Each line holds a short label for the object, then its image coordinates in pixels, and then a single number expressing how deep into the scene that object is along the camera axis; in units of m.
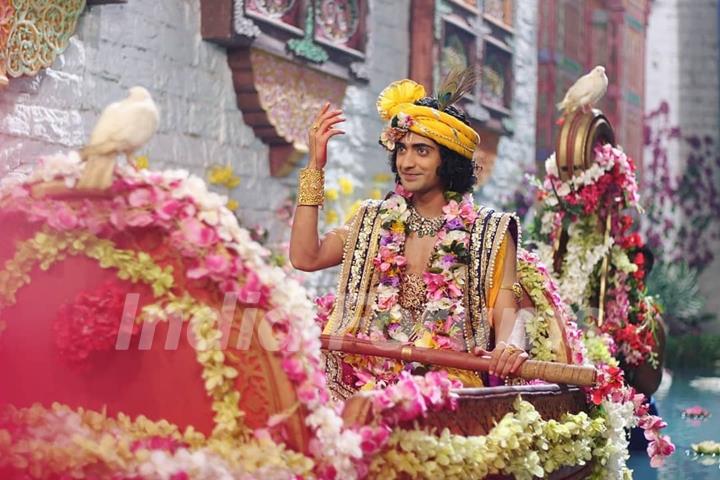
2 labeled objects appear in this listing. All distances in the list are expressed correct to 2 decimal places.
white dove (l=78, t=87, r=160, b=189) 4.52
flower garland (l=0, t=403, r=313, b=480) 4.57
